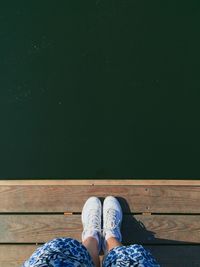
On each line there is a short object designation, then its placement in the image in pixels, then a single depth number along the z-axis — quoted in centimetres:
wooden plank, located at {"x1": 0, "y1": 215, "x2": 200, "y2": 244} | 123
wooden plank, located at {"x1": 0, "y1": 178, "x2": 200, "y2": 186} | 130
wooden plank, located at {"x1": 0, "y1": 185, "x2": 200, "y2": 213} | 127
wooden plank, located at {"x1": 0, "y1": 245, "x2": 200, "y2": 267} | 120
